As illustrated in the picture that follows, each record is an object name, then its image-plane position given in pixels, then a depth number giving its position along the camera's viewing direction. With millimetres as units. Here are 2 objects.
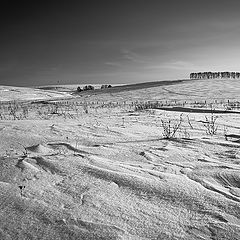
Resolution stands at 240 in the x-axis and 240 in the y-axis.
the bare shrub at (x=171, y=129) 4054
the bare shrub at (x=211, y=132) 4373
